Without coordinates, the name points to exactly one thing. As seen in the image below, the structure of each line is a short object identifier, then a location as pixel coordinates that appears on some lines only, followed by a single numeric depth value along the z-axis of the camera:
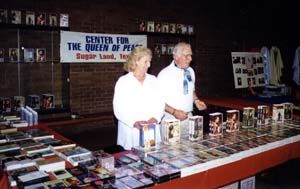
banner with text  5.11
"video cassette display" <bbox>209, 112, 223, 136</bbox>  2.82
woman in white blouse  3.00
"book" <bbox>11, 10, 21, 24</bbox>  4.66
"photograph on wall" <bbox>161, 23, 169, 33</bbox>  6.40
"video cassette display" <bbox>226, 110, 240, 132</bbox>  2.97
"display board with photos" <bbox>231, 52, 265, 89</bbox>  7.27
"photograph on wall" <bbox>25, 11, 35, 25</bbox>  4.79
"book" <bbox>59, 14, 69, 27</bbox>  5.08
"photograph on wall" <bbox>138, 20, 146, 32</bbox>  6.04
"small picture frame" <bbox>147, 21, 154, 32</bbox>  6.16
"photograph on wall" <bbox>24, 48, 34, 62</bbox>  4.84
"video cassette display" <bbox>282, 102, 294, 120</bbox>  3.52
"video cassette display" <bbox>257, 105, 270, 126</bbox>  3.27
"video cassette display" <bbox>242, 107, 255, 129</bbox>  3.15
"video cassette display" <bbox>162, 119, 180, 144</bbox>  2.62
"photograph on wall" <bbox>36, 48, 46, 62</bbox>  4.95
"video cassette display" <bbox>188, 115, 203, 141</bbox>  2.73
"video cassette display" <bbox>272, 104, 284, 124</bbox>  3.43
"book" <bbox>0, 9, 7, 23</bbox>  4.56
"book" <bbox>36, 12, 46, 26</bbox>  4.88
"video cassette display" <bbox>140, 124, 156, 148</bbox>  2.49
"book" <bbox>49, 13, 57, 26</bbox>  4.98
